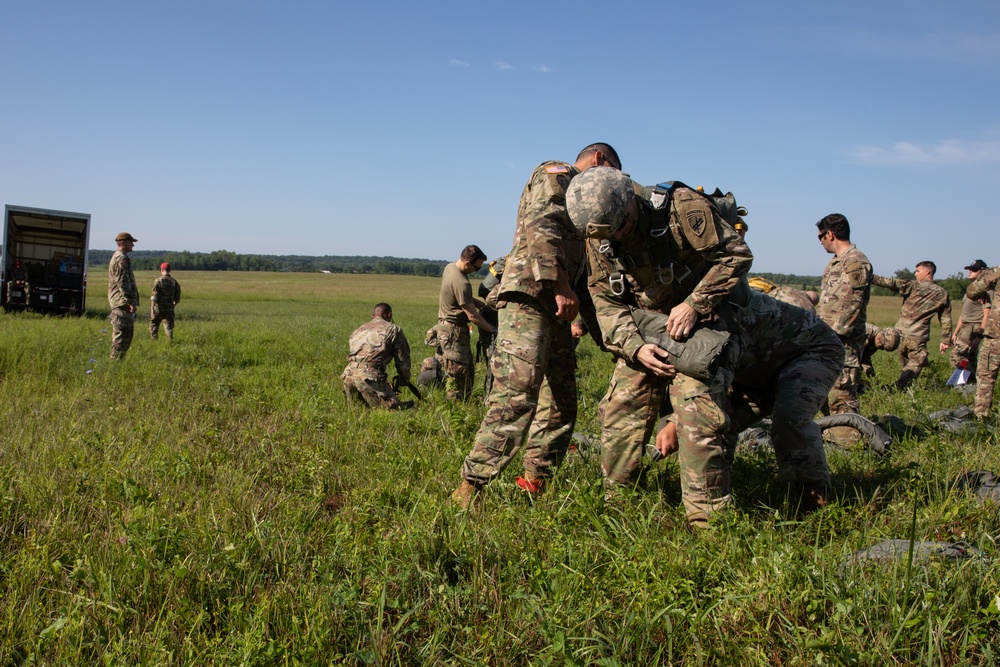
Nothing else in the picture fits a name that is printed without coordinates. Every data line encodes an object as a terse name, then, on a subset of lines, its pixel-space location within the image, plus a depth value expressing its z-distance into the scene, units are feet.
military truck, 59.36
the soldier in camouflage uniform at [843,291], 21.68
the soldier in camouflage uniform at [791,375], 12.83
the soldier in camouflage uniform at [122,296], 33.96
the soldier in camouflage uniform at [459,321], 26.27
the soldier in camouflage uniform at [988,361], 24.75
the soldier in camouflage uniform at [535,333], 13.98
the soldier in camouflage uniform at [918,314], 34.58
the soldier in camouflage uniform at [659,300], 11.57
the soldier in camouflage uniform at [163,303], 44.26
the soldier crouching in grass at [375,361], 23.53
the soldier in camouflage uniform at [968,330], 34.83
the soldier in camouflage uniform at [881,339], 32.24
